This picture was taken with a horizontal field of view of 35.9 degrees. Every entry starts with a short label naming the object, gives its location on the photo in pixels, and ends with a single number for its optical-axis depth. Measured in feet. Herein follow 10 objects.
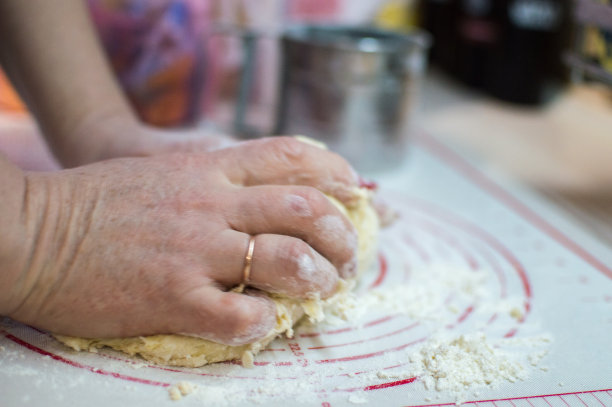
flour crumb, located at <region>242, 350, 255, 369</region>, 1.26
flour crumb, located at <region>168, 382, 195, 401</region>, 1.19
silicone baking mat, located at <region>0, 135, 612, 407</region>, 1.21
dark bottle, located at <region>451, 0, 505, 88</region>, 2.75
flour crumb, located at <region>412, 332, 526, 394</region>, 1.25
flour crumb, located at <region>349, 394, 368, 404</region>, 1.21
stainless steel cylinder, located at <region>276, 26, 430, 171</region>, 1.86
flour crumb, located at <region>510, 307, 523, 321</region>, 1.42
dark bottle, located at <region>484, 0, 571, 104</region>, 2.51
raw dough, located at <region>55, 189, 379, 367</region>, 1.25
